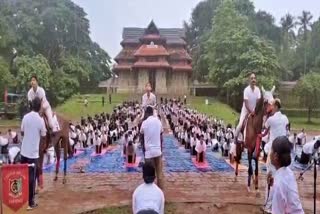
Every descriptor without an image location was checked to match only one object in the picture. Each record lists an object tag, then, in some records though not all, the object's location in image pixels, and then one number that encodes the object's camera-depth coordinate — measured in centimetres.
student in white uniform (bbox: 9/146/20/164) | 1148
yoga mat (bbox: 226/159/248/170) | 1412
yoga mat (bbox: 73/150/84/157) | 1748
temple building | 5512
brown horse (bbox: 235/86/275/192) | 1010
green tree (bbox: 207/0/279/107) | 4466
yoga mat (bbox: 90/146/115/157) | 1757
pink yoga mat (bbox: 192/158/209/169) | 1431
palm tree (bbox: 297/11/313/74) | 7681
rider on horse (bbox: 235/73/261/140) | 1020
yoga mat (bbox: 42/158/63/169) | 1408
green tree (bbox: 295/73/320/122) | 4197
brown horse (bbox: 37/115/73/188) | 1072
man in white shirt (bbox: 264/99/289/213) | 889
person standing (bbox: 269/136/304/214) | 432
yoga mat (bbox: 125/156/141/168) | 1445
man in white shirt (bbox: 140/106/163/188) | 913
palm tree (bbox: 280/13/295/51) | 7740
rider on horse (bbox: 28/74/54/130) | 966
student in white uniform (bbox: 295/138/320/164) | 1449
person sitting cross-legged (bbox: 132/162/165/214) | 487
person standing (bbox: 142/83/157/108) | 1132
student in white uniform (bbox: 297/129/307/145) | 2190
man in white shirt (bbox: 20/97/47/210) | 864
